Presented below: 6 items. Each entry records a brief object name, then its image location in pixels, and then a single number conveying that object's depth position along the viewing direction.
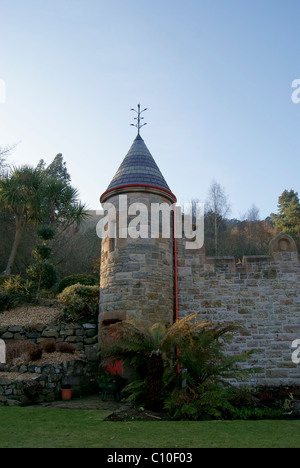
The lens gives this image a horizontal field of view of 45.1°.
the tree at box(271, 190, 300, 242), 32.97
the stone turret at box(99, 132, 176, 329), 10.38
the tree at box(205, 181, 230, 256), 30.59
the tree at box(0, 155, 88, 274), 19.61
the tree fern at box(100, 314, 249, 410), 7.79
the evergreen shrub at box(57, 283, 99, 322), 12.05
